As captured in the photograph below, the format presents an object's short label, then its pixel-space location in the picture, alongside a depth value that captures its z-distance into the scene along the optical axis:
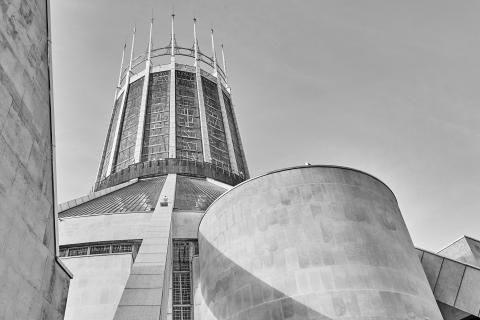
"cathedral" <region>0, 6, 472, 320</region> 7.50
